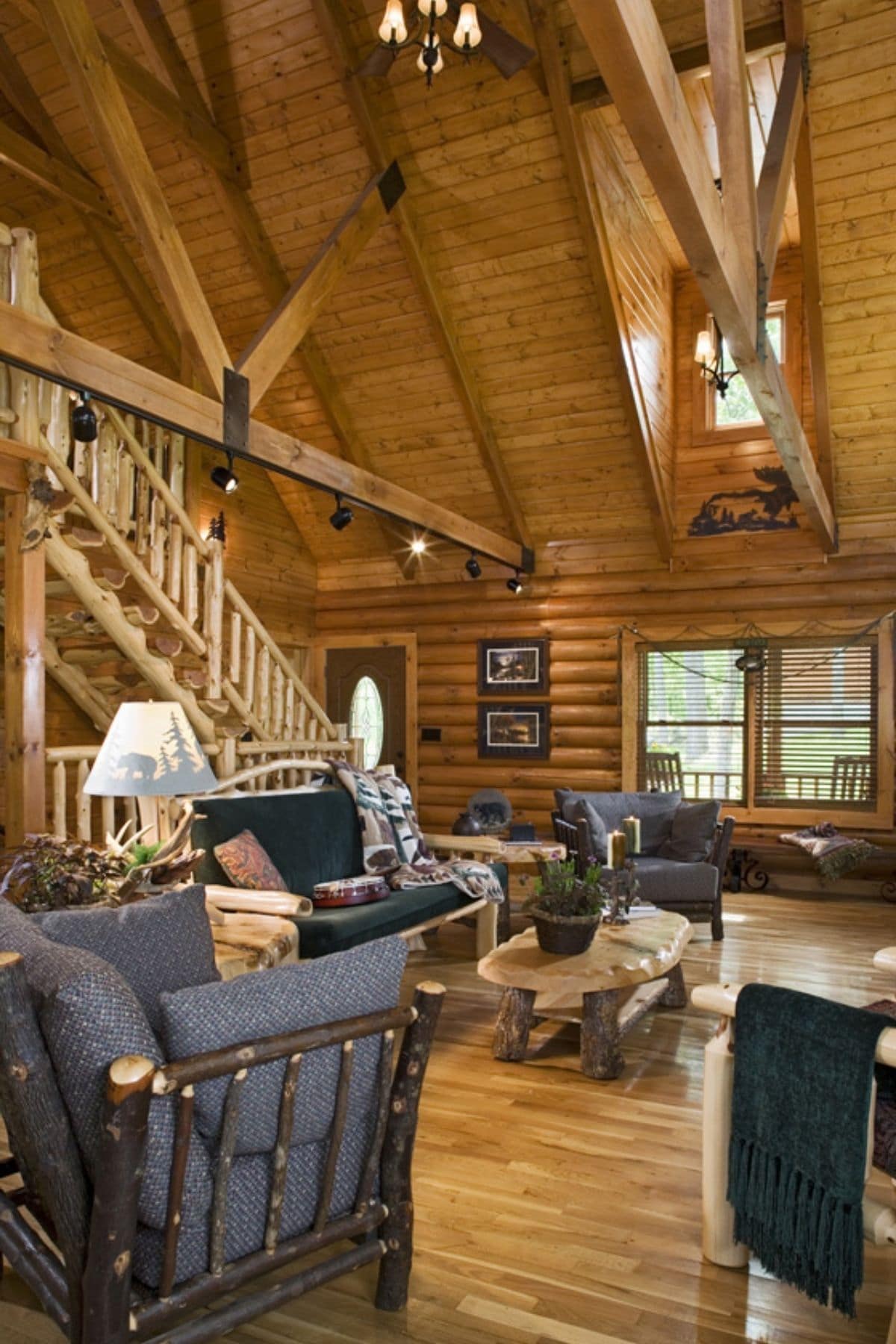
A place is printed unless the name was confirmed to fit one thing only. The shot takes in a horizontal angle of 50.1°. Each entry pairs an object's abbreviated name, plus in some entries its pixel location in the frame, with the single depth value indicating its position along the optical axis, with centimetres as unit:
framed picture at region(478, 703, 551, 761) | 948
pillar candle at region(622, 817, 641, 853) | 501
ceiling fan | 461
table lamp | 346
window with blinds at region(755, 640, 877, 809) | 827
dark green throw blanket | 216
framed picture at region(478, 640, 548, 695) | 952
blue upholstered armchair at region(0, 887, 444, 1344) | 173
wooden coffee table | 376
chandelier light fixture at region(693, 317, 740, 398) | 671
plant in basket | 399
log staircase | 532
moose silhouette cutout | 845
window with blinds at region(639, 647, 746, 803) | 879
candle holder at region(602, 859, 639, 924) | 465
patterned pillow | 446
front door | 1015
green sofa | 438
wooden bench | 805
